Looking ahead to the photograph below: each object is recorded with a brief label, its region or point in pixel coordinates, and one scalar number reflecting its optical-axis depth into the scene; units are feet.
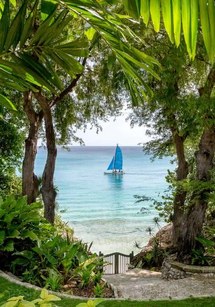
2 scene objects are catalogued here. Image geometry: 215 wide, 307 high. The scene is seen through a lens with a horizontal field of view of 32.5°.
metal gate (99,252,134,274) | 39.58
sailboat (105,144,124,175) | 182.09
